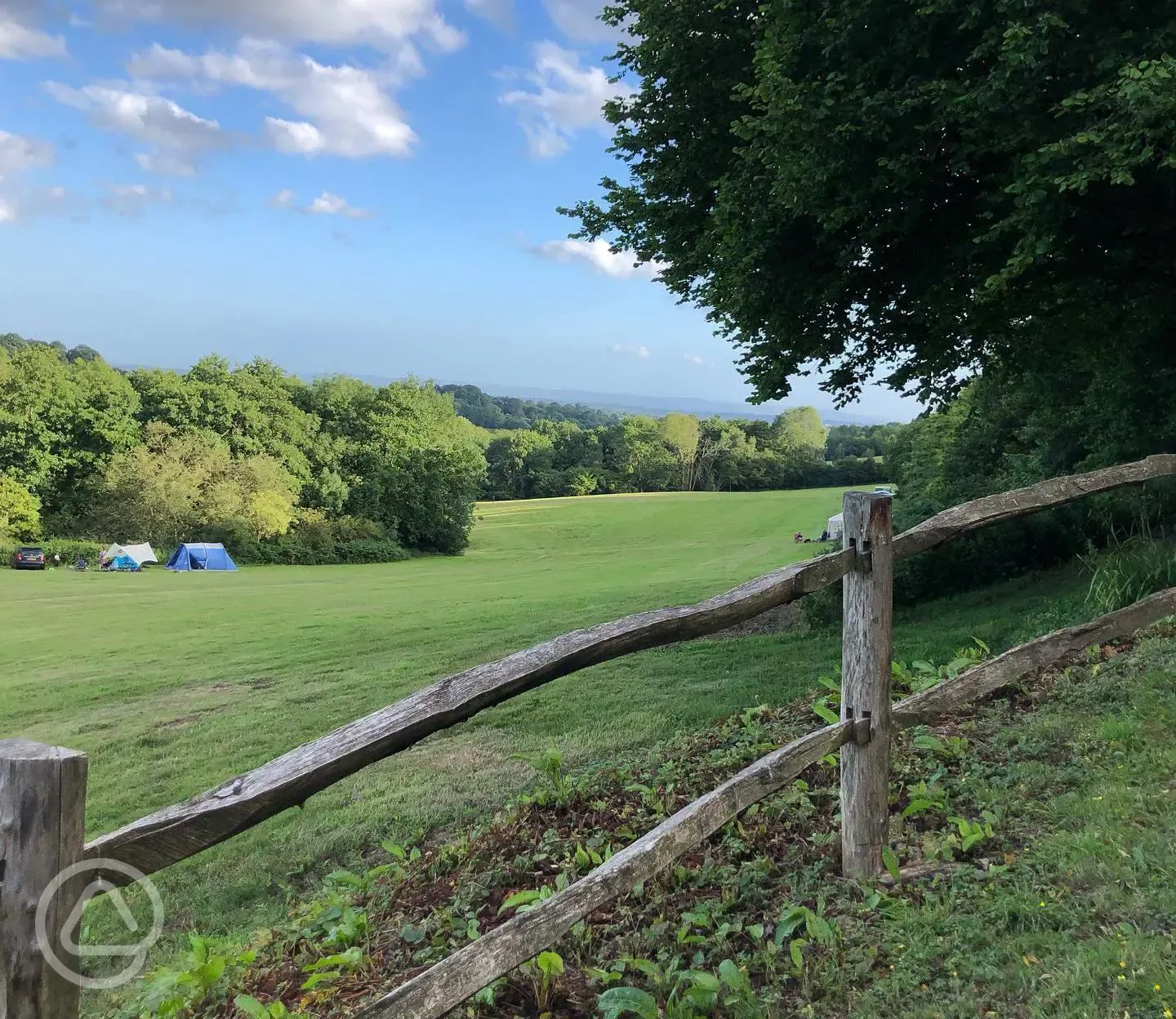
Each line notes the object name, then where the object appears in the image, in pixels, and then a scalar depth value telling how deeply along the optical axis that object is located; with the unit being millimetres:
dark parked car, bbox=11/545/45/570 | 39250
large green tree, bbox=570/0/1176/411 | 7500
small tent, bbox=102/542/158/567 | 40644
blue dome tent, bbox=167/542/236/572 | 41781
